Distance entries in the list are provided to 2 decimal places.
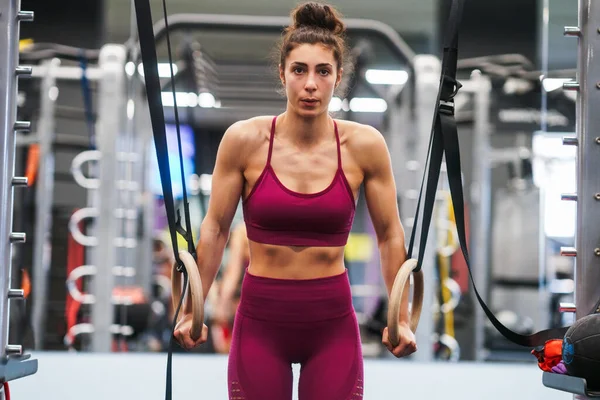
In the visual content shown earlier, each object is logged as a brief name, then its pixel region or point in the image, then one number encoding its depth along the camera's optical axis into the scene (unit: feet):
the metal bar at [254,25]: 31.63
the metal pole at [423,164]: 31.03
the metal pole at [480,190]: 36.78
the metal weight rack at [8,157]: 13.64
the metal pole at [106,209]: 31.21
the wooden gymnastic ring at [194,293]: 11.82
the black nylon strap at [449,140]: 12.20
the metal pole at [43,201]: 34.62
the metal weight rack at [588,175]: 14.12
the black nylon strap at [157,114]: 11.73
